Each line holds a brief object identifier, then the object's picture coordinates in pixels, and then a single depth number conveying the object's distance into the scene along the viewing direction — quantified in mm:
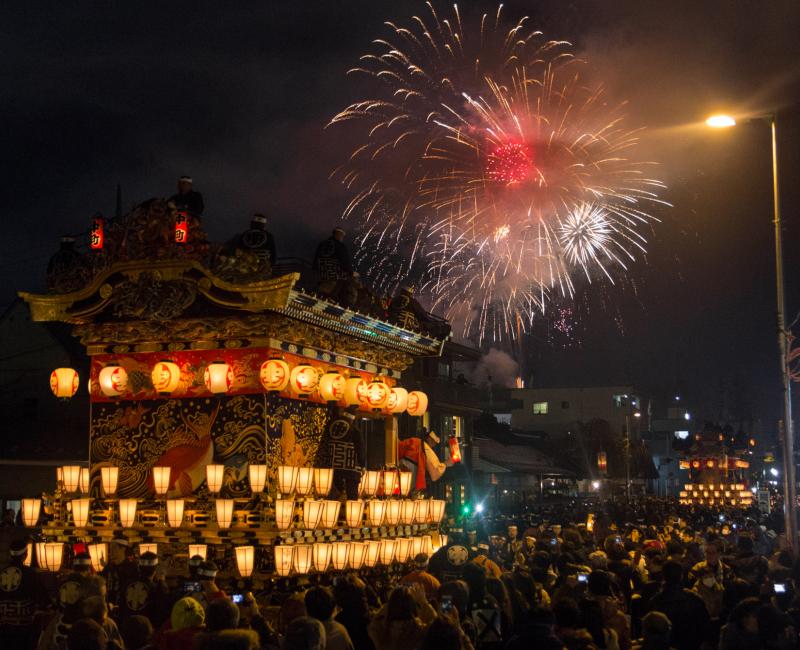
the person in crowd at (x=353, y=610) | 8625
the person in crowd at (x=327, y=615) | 7578
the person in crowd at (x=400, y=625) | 7750
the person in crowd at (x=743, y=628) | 7547
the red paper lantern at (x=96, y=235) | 16266
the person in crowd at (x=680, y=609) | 8602
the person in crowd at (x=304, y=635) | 6688
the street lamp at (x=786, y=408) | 17828
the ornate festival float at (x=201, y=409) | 14711
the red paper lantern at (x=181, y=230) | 15445
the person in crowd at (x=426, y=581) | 11023
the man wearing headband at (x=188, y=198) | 15914
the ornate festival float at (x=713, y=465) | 63969
